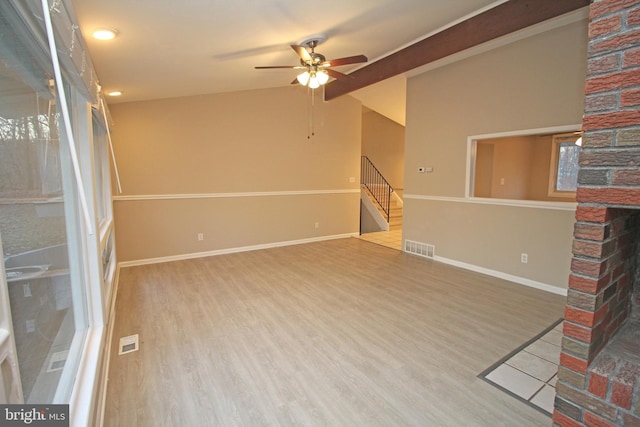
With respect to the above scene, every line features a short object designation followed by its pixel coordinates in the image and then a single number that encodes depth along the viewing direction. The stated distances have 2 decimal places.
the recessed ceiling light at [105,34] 2.25
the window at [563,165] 3.98
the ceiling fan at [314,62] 3.31
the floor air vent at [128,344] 2.48
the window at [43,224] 1.04
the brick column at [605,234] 1.07
